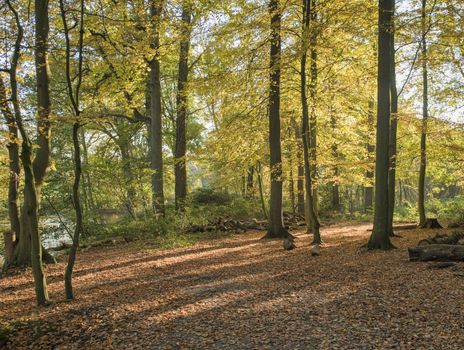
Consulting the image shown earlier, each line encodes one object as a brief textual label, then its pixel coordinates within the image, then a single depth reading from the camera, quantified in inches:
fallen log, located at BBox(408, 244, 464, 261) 279.1
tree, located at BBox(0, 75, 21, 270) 365.7
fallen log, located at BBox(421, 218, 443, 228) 498.6
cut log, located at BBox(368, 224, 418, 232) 527.5
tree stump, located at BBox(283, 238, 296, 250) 398.3
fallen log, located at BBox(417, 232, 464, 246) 323.9
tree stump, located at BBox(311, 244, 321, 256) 357.6
